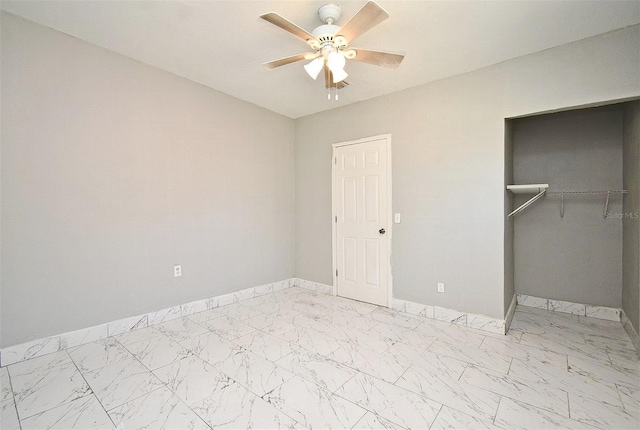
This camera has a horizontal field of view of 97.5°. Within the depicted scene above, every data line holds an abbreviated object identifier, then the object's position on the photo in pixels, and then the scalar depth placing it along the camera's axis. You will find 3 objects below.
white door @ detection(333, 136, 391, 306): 3.71
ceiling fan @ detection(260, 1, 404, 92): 1.79
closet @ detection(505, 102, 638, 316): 3.20
